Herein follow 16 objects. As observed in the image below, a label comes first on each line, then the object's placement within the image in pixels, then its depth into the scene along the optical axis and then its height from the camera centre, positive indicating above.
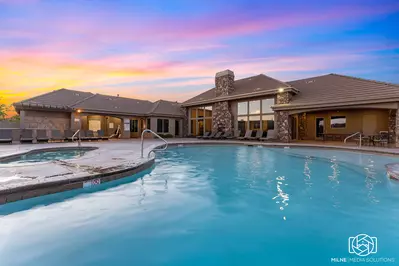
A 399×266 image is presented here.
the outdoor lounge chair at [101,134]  17.57 -0.40
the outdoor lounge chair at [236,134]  17.61 -0.47
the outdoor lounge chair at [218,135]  18.12 -0.55
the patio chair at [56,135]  14.49 -0.39
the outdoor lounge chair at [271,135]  15.36 -0.49
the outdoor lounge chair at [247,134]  16.38 -0.44
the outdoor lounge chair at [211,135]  18.42 -0.57
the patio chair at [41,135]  13.99 -0.36
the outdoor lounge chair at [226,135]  17.89 -0.55
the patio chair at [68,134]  15.13 -0.33
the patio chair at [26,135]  13.43 -0.35
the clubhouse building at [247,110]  13.69 +1.45
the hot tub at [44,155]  7.97 -1.16
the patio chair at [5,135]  12.82 -0.35
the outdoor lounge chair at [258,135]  15.87 -0.51
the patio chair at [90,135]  16.48 -0.45
